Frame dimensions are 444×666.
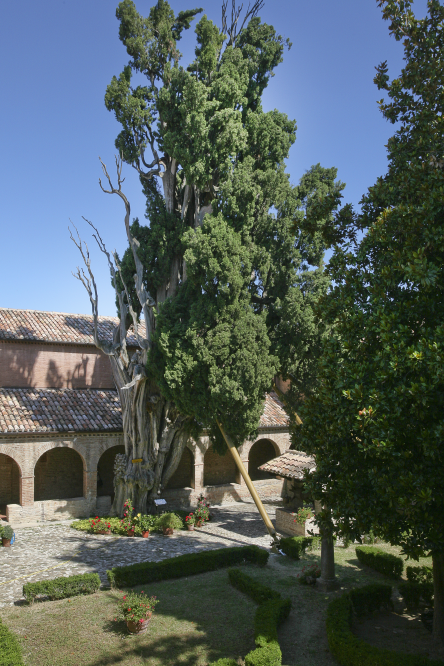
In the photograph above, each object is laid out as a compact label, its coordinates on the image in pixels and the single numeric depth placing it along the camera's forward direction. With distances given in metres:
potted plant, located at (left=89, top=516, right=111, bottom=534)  16.58
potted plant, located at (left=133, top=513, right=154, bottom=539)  16.62
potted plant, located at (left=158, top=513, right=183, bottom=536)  16.84
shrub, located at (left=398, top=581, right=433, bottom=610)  10.17
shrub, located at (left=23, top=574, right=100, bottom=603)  10.72
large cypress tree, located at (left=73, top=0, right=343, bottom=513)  15.27
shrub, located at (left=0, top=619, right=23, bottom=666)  7.54
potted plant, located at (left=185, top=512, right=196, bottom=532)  17.60
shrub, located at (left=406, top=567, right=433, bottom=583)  10.54
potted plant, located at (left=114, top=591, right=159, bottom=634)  9.15
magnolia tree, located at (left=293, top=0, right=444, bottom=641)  6.25
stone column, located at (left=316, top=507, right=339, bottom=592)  11.68
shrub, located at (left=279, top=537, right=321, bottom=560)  14.23
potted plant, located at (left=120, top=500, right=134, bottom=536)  16.64
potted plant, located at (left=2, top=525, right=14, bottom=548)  15.13
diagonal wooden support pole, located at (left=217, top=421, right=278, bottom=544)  15.45
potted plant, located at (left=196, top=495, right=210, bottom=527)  18.00
